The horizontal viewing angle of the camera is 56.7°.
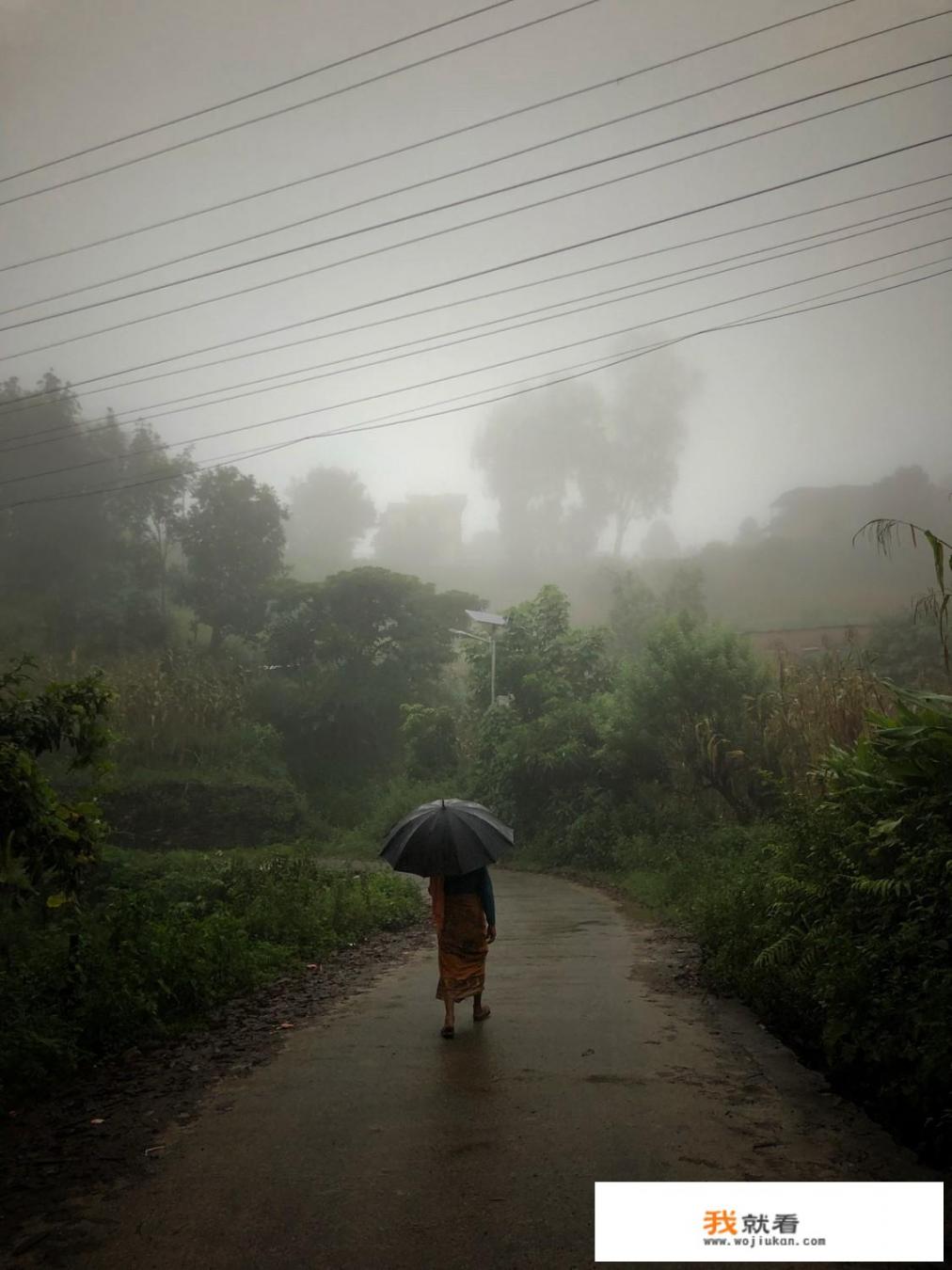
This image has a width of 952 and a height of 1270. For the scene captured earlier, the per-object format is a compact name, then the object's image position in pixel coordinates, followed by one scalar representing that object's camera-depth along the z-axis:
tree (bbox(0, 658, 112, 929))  6.06
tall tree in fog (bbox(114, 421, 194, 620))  49.81
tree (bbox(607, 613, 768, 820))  23.33
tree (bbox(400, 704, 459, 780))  38.59
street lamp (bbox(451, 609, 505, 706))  35.32
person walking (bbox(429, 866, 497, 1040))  7.40
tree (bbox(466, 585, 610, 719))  35.81
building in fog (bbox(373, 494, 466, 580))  98.06
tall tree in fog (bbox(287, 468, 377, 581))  93.00
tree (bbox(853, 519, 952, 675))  6.23
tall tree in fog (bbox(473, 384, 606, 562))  89.25
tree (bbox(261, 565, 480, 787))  43.75
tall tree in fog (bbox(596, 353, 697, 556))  83.06
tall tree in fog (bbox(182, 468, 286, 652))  49.28
